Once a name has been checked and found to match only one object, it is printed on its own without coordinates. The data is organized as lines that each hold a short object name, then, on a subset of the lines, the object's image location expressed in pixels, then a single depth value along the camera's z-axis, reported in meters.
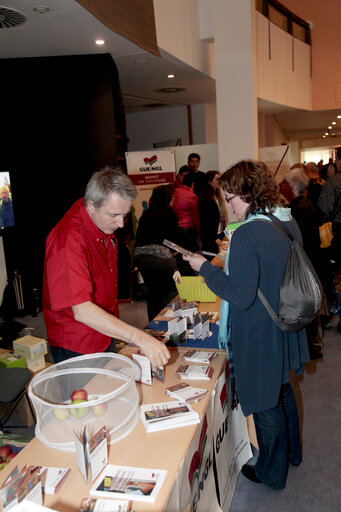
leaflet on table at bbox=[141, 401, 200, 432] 1.45
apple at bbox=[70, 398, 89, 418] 1.31
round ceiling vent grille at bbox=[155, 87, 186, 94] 7.01
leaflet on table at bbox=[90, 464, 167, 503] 1.15
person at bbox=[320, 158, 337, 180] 6.26
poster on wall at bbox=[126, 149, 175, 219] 6.13
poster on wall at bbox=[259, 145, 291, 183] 6.82
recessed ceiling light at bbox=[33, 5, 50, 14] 3.23
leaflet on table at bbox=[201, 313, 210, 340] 2.31
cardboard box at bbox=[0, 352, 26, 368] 2.46
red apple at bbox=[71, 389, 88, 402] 1.40
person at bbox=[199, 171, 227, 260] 5.08
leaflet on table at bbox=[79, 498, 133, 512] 1.09
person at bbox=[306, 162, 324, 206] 5.16
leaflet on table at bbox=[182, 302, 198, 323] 2.47
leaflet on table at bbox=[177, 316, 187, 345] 2.21
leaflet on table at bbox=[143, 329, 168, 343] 2.25
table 1.14
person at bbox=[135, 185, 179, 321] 3.65
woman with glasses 1.70
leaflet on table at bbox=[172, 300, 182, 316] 2.52
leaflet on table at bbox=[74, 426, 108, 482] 1.14
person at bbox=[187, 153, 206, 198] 5.11
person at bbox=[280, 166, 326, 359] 3.26
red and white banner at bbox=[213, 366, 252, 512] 1.82
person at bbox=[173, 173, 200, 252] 5.03
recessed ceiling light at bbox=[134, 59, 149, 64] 5.09
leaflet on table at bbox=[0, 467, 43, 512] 1.00
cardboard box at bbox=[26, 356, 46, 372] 2.49
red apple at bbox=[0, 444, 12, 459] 1.49
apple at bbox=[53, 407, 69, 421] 1.34
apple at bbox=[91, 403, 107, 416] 1.33
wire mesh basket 1.34
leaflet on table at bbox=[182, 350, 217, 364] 1.96
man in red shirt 1.64
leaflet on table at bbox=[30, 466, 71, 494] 1.18
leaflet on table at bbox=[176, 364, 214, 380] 1.79
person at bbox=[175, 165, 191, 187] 5.93
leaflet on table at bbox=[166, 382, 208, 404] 1.62
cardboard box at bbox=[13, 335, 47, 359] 2.43
